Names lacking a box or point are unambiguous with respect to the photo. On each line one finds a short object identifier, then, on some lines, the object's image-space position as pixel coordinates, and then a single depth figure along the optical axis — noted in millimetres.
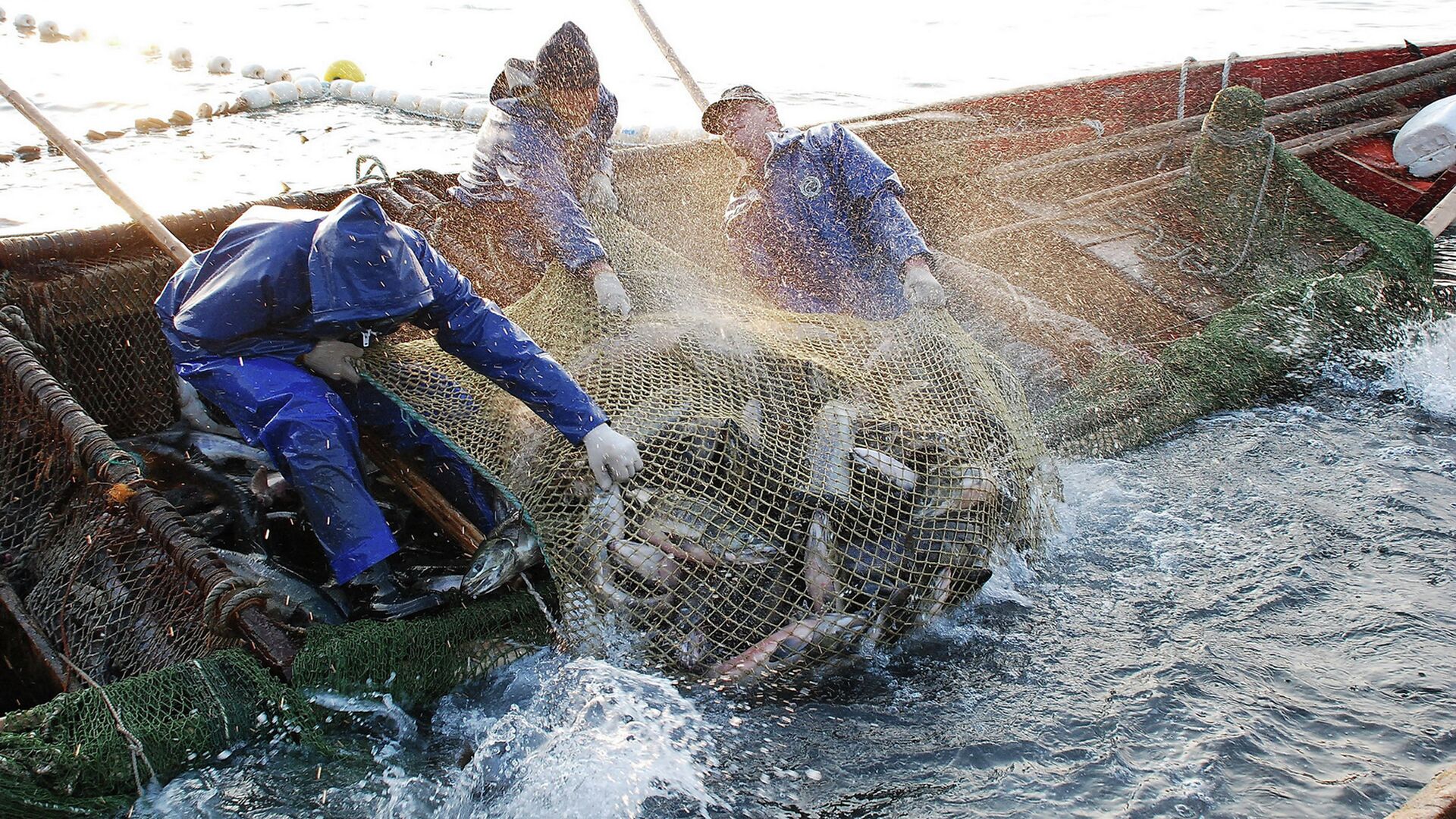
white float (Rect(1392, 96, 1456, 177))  6973
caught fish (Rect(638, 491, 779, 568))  3225
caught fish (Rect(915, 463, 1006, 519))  3479
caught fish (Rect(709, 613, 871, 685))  3205
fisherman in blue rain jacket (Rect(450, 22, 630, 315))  4480
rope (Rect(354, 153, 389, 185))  5289
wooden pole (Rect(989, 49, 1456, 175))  7027
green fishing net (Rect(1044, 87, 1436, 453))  5047
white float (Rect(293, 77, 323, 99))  12922
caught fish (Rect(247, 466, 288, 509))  3748
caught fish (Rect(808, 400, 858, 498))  3391
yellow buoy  13422
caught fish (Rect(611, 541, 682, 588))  3193
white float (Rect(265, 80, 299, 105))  12922
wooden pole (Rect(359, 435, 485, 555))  3346
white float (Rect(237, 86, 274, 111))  12852
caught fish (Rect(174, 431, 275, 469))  3965
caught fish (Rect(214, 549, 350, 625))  3014
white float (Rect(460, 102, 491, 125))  11203
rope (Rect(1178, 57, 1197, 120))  7199
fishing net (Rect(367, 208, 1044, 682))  3221
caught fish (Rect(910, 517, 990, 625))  3451
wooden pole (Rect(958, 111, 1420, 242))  6547
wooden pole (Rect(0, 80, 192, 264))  4164
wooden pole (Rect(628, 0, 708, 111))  6601
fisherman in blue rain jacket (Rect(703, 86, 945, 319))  4902
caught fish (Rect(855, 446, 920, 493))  3479
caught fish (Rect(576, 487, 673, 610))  3182
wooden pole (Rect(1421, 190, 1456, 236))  6332
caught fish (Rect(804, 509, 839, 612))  3258
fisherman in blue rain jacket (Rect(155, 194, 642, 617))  3072
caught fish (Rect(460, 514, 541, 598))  3145
